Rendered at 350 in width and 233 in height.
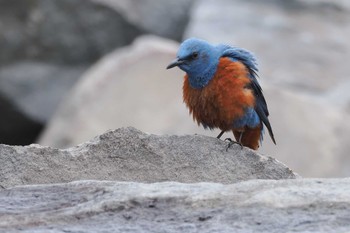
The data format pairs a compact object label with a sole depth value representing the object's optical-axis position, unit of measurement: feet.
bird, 35.24
